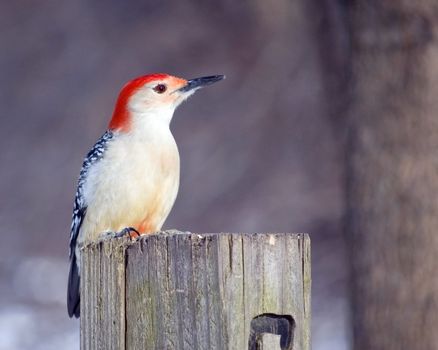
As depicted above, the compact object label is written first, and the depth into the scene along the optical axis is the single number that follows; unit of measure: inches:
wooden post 213.2
